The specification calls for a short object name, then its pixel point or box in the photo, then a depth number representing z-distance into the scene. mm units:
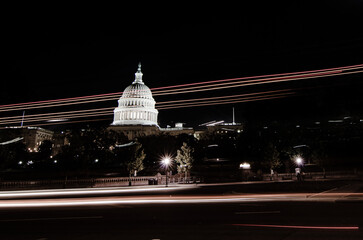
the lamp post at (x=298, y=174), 35781
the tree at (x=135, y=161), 44531
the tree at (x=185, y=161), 46844
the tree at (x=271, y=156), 49438
